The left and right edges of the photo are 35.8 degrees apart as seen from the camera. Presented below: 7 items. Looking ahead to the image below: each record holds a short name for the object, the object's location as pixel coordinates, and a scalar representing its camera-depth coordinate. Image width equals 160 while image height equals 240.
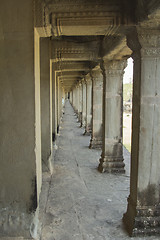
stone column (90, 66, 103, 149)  9.83
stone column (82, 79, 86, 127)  15.89
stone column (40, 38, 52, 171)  6.56
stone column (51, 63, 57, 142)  9.16
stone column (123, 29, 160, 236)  3.74
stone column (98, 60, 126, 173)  6.80
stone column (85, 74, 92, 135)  12.80
